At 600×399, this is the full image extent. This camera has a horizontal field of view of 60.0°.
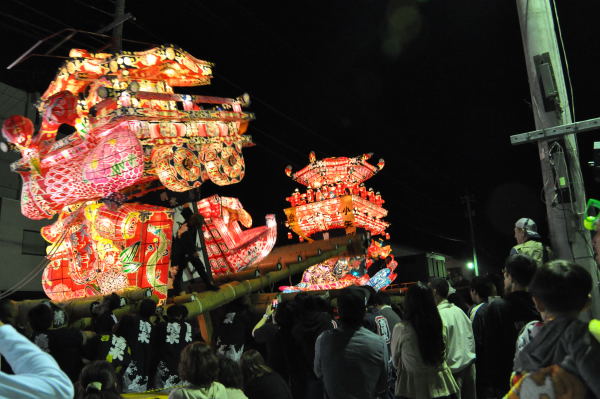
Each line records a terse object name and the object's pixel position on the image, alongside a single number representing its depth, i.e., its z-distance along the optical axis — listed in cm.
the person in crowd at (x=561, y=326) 227
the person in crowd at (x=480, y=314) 520
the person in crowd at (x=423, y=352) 454
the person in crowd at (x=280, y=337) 558
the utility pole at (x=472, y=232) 2916
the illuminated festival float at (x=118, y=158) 1242
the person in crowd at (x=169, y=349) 783
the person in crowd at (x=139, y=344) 722
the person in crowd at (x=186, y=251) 1228
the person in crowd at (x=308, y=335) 533
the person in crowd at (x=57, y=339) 564
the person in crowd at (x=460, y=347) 503
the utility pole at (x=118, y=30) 1418
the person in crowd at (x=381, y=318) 679
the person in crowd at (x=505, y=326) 451
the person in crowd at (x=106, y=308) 690
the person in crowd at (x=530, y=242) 540
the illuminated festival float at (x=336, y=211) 2547
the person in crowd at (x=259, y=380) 432
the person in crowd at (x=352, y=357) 457
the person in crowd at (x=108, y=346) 628
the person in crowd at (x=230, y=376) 411
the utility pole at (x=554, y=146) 531
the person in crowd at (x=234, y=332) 831
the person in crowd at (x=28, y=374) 178
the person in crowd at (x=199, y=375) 377
